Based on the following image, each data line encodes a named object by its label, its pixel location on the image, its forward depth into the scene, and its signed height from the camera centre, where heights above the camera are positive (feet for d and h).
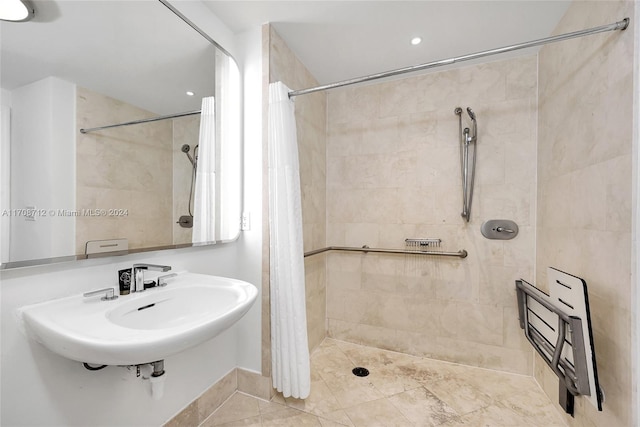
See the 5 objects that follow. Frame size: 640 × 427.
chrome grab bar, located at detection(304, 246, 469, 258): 6.52 -1.08
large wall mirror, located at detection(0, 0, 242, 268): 2.79 +1.04
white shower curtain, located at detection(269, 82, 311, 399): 5.06 -1.07
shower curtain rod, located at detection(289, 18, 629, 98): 3.48 +2.34
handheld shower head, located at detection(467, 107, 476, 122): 6.28 +2.25
